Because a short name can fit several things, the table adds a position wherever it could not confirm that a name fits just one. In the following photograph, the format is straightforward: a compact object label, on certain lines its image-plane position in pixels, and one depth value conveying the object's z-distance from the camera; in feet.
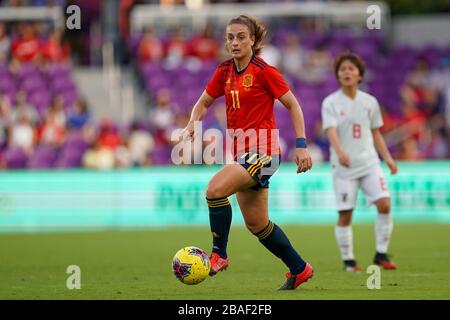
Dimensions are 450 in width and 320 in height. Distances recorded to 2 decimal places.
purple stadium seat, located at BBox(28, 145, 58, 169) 71.61
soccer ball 29.63
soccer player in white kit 38.65
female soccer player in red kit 29.40
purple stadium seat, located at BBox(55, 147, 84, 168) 70.49
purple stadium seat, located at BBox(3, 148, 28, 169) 72.08
